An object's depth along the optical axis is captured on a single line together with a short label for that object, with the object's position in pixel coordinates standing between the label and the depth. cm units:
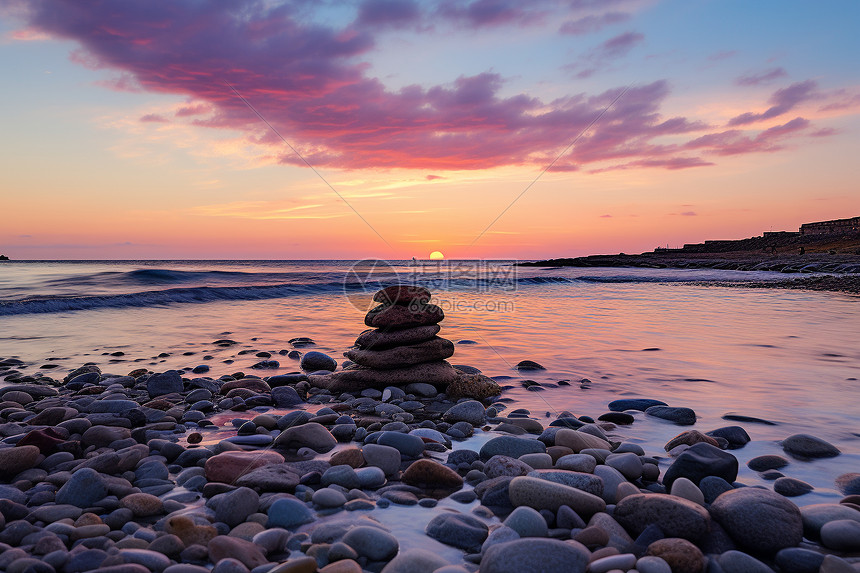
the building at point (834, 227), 7610
